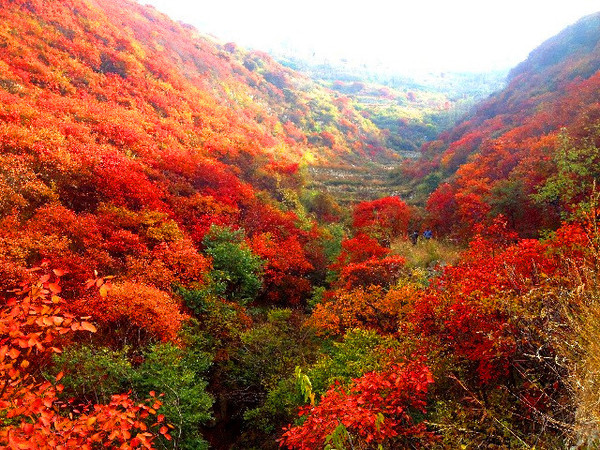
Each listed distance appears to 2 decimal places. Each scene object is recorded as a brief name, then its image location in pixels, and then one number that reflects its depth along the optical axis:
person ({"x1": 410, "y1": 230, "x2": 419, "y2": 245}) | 21.65
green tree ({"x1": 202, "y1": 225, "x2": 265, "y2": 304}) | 15.75
